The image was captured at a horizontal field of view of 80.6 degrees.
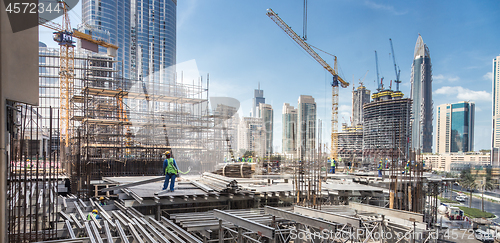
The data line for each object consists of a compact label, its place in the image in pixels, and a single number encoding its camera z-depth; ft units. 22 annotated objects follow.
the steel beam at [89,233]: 18.68
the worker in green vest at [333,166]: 80.28
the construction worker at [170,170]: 32.65
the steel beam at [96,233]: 19.12
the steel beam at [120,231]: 19.63
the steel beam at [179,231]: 20.41
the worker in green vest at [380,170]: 70.49
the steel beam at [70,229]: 20.94
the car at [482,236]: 58.30
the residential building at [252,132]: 205.07
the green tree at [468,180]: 167.72
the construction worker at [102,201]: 36.94
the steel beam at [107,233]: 19.23
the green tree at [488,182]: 154.23
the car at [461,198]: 187.11
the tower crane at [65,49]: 129.90
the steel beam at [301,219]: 18.10
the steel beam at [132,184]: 35.22
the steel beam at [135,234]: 20.49
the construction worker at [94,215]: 26.08
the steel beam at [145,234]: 19.96
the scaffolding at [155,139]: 62.54
